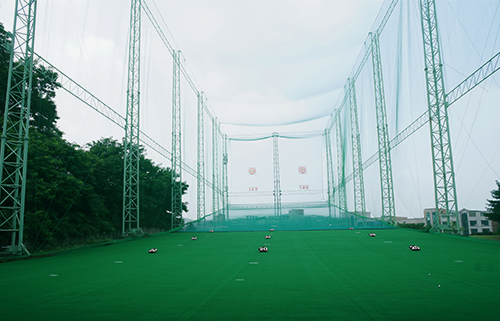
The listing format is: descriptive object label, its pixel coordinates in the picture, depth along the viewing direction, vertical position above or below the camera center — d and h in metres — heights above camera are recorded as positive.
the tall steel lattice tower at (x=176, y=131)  23.27 +5.10
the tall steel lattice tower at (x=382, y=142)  21.03 +3.73
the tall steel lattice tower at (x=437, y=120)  14.41 +3.48
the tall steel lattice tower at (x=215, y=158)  33.03 +4.63
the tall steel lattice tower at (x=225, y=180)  37.34 +2.80
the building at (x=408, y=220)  62.24 -3.12
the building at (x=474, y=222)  43.85 -2.58
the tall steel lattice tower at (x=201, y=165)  27.77 +3.34
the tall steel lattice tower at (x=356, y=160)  26.43 +3.40
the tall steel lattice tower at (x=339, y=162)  29.94 +4.26
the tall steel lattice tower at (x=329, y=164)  38.34 +4.45
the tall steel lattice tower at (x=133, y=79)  17.66 +6.63
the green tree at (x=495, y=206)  20.88 -0.28
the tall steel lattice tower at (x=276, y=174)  35.19 +3.15
